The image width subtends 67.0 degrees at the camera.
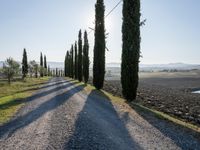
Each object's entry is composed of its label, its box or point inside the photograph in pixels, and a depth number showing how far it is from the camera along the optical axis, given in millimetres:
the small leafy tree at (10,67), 32111
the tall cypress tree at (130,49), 11279
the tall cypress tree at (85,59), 25738
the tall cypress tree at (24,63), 49147
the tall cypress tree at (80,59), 29610
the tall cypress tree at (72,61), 38744
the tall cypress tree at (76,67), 34430
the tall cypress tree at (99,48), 17802
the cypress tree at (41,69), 61535
